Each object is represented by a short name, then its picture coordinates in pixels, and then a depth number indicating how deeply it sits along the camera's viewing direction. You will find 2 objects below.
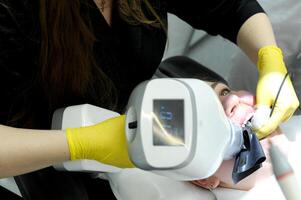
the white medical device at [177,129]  0.76
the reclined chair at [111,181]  0.98
